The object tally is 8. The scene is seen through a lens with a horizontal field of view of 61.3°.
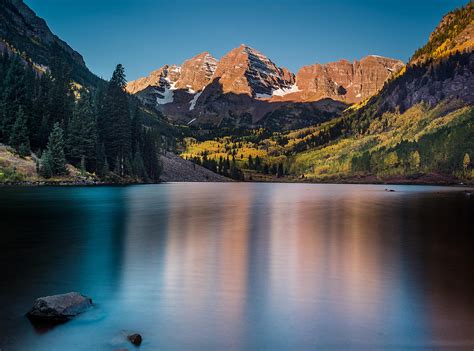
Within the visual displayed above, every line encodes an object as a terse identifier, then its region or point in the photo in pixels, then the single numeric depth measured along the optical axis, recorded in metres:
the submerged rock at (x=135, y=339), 11.88
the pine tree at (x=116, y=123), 144.00
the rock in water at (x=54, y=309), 13.51
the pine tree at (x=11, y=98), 109.38
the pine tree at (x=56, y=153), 105.25
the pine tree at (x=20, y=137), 104.25
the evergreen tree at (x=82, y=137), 121.06
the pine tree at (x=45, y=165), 102.23
